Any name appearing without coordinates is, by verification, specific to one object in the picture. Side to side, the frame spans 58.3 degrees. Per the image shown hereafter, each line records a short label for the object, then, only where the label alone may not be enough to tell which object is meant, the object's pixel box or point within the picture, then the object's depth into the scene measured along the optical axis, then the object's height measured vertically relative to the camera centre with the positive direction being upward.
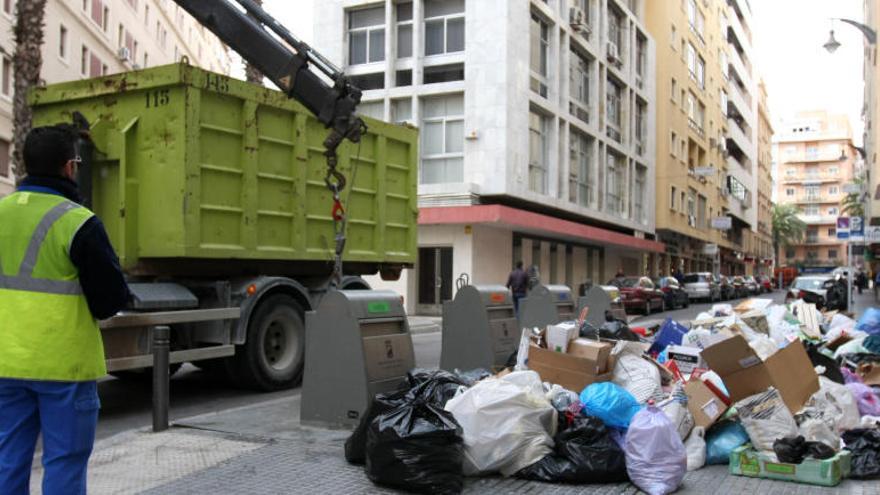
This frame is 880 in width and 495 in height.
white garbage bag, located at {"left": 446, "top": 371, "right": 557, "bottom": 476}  5.06 -1.03
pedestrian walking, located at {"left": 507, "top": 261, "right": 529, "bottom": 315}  17.91 -0.34
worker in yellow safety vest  3.12 -0.26
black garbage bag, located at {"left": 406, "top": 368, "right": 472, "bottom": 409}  5.64 -0.85
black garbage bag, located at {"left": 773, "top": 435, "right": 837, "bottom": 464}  5.07 -1.15
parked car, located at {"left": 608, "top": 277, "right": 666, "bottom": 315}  25.33 -0.77
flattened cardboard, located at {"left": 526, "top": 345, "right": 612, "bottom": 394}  6.25 -0.81
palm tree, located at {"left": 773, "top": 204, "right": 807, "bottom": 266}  104.38 +6.07
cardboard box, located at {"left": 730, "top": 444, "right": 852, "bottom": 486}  4.93 -1.26
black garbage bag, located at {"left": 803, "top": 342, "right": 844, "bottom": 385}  7.17 -0.86
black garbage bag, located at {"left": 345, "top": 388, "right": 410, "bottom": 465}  5.13 -1.03
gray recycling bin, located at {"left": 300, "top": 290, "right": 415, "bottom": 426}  6.25 -0.74
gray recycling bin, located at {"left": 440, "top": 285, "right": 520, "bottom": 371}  8.67 -0.71
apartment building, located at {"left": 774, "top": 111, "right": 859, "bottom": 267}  114.19 +13.89
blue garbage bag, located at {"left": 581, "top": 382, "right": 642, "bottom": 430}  5.47 -0.95
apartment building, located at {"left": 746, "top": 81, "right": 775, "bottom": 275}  85.50 +8.37
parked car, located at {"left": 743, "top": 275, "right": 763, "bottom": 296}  47.12 -0.92
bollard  6.31 -0.90
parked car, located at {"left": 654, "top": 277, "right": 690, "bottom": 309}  29.09 -0.80
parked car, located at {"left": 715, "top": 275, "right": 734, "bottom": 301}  40.09 -0.84
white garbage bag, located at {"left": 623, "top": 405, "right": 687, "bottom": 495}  4.82 -1.15
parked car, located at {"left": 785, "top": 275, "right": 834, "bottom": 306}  25.64 -0.39
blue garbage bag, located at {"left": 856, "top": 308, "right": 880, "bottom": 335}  9.16 -0.59
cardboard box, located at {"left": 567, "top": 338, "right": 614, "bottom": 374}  6.31 -0.66
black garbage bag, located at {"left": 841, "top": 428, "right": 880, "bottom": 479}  5.13 -1.20
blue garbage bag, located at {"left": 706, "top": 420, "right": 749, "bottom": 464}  5.55 -1.21
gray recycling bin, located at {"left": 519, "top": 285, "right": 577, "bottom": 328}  10.33 -0.52
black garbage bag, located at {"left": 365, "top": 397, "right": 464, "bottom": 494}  4.64 -1.10
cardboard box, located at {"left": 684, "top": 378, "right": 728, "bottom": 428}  5.71 -0.98
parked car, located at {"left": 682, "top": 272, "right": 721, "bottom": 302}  35.59 -0.70
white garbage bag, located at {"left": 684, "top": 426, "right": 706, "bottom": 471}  5.44 -1.24
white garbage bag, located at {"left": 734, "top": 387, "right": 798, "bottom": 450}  5.37 -1.03
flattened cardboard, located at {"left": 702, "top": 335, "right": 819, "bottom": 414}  5.98 -0.77
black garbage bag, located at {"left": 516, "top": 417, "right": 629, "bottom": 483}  4.95 -1.21
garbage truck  7.80 +0.84
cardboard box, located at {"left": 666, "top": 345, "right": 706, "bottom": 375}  7.09 -0.79
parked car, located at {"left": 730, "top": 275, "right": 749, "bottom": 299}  43.20 -0.90
